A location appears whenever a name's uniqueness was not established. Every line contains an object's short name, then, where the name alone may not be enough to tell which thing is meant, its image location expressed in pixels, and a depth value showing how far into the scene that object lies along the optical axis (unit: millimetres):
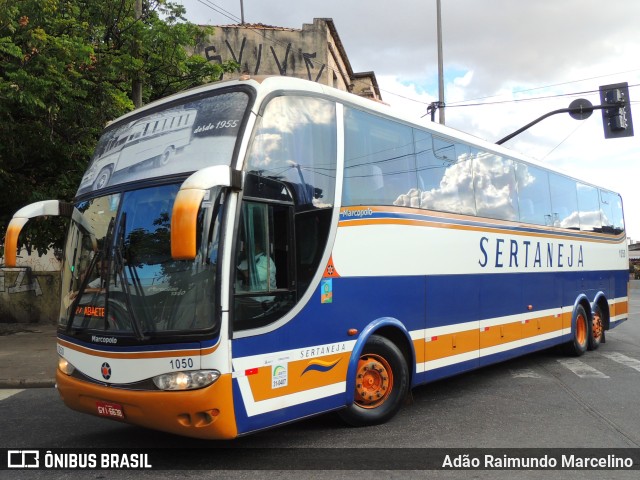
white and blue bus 4590
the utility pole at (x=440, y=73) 18797
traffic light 16188
